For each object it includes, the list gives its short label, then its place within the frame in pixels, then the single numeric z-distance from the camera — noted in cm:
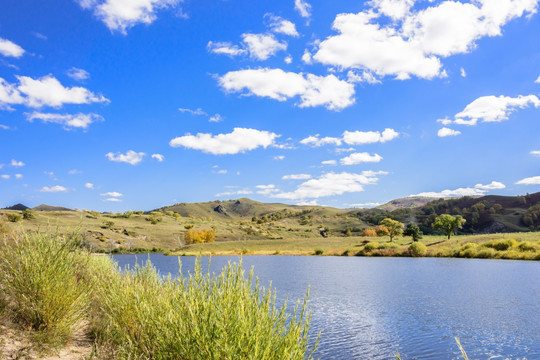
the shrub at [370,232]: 11698
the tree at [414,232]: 7914
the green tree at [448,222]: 8300
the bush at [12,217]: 7388
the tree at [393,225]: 10190
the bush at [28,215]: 8831
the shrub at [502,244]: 5639
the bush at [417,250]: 6222
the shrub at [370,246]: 7061
